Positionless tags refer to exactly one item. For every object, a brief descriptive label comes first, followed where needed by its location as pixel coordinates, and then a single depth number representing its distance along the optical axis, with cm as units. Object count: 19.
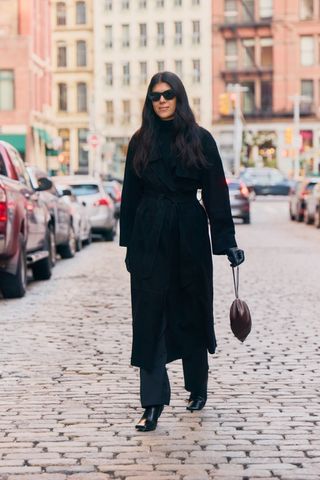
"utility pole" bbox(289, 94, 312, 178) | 8231
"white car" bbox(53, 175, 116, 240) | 2984
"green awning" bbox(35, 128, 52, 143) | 6925
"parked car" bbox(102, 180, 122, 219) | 3678
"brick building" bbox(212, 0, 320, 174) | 10094
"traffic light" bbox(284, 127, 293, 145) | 8406
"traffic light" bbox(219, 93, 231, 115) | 6376
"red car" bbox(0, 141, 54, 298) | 1434
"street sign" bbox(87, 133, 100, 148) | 6200
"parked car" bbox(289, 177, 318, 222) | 4128
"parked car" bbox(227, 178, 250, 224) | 4056
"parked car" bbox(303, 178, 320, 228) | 3781
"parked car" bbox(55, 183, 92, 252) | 2445
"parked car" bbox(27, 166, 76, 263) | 2050
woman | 682
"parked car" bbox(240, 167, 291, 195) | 7206
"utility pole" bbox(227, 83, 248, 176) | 8829
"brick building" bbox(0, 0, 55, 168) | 6481
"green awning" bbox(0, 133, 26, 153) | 6556
